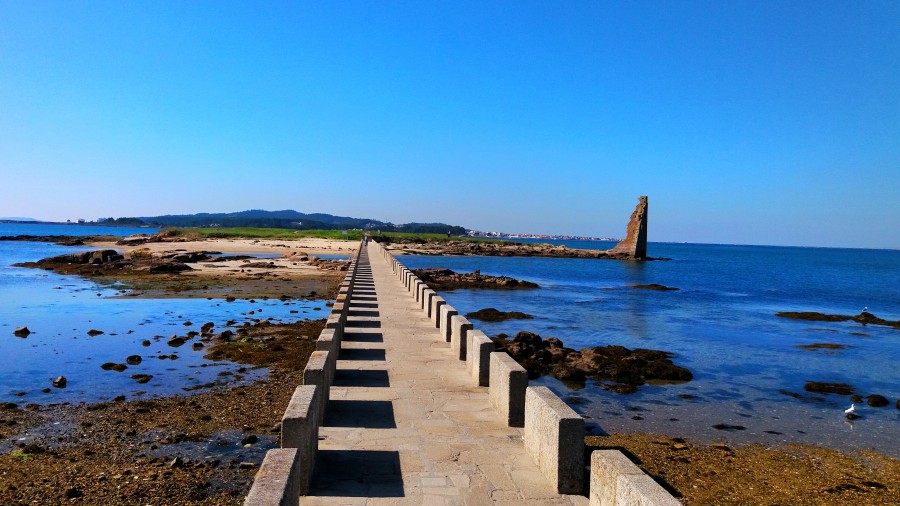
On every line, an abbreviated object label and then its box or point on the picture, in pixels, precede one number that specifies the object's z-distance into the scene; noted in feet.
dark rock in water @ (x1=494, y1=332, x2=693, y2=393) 45.14
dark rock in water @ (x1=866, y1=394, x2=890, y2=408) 42.24
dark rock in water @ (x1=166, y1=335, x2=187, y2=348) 50.33
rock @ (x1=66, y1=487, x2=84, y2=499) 21.26
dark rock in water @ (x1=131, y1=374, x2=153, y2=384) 38.45
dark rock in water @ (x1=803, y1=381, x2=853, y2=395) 46.16
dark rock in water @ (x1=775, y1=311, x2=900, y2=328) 95.04
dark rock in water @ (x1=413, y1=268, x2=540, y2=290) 121.60
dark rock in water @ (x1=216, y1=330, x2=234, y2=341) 52.90
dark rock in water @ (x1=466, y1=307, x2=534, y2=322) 77.15
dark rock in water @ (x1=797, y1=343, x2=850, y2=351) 68.28
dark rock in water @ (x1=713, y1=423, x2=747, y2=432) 34.50
